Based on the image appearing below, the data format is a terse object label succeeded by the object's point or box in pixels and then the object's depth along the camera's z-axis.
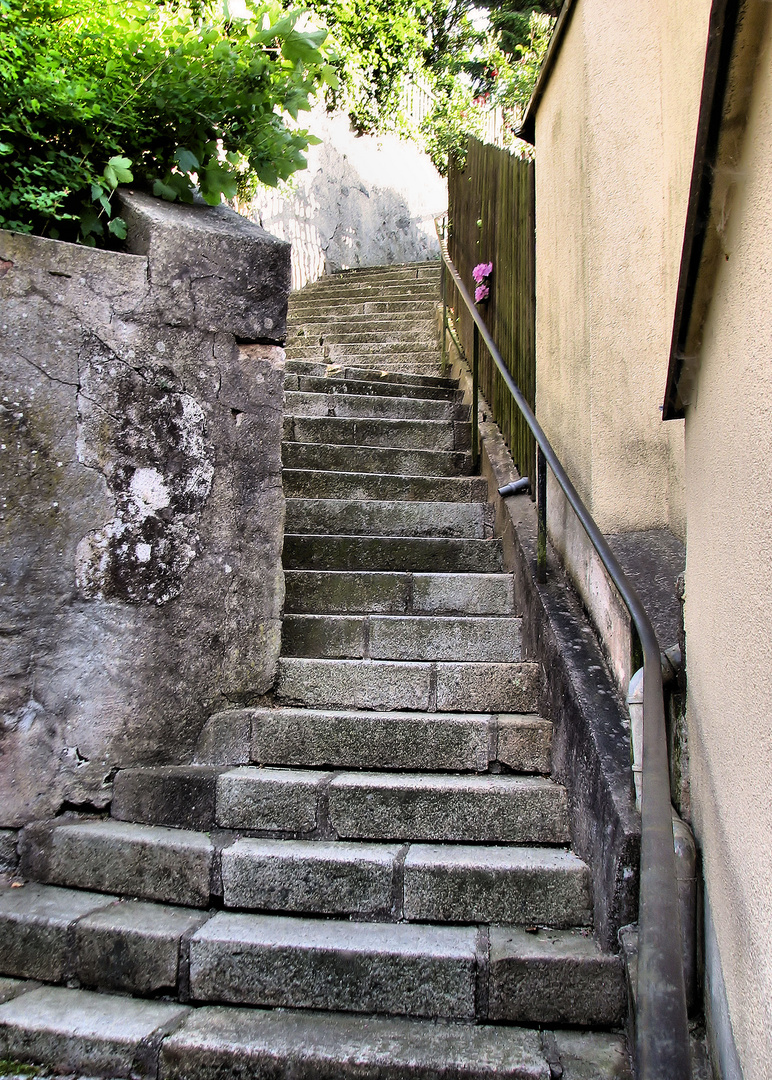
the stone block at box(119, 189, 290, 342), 2.55
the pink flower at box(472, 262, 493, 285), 4.48
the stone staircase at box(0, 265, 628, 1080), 1.79
